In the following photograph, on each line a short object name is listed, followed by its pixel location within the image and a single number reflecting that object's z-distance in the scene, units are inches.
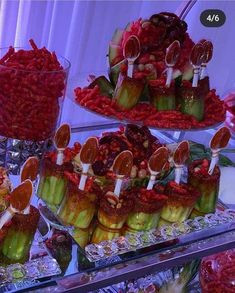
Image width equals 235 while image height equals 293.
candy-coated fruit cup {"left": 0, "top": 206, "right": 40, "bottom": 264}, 34.2
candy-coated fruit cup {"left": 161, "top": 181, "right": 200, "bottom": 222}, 44.5
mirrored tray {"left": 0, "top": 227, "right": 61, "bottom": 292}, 31.6
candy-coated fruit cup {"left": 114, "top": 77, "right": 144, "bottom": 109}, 49.6
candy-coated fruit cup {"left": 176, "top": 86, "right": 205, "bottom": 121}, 52.6
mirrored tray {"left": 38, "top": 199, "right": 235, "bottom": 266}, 37.8
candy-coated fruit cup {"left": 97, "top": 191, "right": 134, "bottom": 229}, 40.3
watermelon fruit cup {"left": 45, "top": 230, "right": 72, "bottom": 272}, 35.9
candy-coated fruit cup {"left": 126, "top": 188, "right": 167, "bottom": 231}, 41.8
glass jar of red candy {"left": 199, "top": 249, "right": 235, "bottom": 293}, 55.0
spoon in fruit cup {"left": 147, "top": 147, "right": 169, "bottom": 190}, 41.4
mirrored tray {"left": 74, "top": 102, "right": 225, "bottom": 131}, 47.9
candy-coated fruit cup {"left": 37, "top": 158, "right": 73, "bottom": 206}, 42.9
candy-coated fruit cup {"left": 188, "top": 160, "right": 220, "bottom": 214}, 47.2
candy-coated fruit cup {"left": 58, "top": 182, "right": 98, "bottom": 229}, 40.3
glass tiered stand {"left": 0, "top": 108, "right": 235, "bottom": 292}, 33.7
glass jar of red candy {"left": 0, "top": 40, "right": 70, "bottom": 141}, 44.7
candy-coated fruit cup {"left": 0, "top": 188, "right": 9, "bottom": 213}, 35.0
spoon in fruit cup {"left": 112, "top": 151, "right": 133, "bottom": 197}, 39.5
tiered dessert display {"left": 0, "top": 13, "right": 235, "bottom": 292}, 38.3
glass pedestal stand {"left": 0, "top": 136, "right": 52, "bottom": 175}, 47.1
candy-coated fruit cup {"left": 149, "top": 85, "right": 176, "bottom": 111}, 50.8
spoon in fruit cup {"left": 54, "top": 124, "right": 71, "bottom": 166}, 42.2
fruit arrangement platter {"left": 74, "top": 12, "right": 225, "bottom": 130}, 49.6
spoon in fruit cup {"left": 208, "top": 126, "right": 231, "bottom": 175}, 46.5
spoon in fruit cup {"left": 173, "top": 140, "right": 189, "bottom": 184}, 44.4
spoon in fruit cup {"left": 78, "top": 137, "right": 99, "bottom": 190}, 39.5
